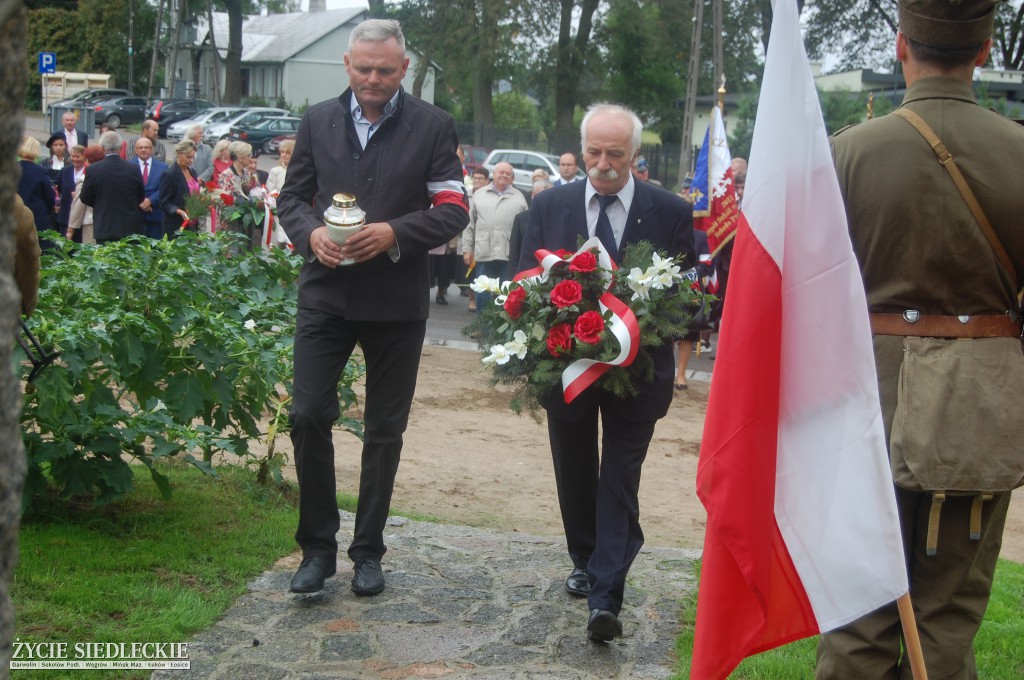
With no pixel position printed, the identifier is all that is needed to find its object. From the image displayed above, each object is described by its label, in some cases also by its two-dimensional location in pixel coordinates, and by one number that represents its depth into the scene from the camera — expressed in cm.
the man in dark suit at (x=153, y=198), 1384
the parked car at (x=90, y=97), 4603
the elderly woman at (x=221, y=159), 1538
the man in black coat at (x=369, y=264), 479
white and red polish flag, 304
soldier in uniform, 314
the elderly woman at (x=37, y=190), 1284
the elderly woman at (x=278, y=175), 1551
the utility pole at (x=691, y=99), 2686
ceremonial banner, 1316
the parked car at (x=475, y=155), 4047
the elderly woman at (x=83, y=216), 1441
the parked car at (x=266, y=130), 4276
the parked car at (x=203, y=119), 4262
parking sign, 3912
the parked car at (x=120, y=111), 4834
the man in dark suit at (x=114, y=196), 1305
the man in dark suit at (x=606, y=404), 468
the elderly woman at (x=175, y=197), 1378
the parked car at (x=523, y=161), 3591
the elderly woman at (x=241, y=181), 1429
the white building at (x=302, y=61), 7388
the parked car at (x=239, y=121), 4097
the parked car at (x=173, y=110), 4468
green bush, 502
